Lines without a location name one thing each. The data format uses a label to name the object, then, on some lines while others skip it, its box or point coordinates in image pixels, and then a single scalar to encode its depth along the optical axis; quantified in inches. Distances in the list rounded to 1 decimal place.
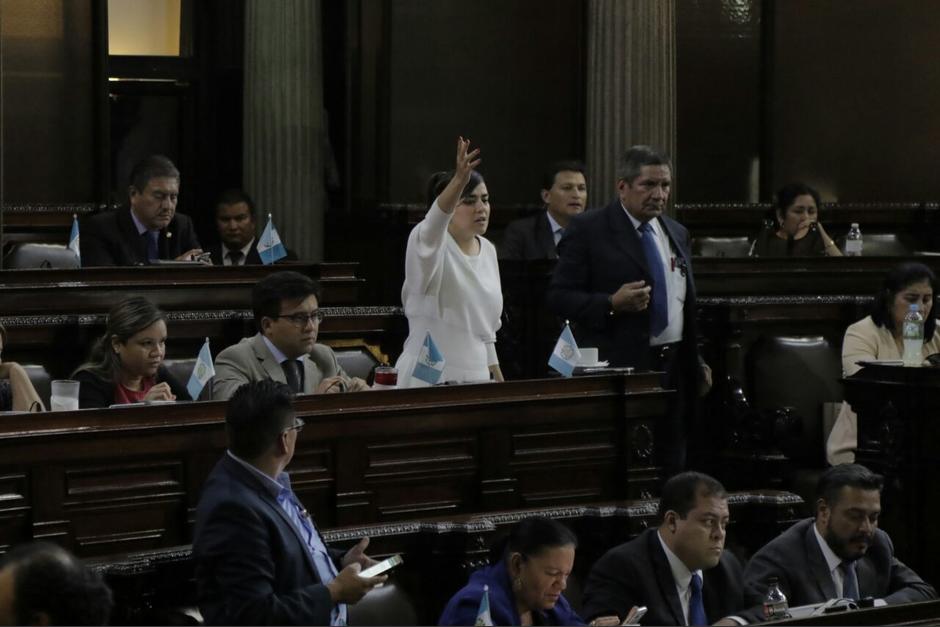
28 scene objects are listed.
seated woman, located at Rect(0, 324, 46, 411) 403.2
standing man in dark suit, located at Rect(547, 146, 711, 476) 476.4
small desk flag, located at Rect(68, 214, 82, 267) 575.8
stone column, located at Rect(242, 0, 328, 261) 719.1
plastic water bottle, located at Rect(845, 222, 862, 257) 728.3
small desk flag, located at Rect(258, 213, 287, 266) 601.6
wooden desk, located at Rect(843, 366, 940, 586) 482.6
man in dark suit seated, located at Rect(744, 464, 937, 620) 374.9
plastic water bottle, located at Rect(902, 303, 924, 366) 513.7
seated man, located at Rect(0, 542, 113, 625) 222.1
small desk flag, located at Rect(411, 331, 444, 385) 417.4
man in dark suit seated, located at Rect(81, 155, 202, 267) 561.3
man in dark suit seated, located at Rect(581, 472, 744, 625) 343.6
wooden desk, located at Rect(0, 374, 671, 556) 346.6
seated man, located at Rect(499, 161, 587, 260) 634.8
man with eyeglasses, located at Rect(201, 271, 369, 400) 397.1
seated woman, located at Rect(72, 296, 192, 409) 400.2
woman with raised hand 434.3
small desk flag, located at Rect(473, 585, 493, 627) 293.9
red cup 409.4
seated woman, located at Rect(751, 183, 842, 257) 709.3
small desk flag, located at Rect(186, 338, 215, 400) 392.2
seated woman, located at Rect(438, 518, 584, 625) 315.6
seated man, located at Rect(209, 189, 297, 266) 637.9
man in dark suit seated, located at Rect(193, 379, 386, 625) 297.9
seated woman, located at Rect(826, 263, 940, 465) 531.2
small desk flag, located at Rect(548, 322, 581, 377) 440.8
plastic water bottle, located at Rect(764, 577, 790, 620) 326.0
